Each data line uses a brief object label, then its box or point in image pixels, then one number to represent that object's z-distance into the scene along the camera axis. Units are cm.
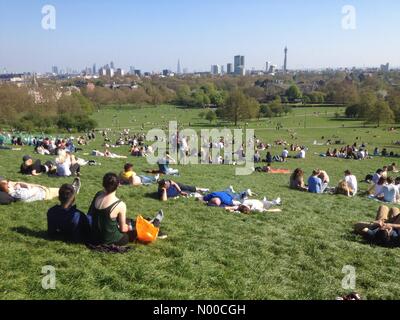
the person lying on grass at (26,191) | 955
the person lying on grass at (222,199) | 1067
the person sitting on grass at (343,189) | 1401
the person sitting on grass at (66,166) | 1328
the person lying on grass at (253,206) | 1029
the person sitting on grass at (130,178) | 1251
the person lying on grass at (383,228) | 825
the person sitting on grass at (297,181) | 1483
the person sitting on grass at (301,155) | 3173
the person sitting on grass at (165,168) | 1603
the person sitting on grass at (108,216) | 687
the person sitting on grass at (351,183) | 1432
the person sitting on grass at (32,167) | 1315
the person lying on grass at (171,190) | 1108
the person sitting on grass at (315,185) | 1419
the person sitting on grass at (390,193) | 1343
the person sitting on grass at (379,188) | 1379
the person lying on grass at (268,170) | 2091
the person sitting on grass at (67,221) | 716
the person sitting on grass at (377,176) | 1656
